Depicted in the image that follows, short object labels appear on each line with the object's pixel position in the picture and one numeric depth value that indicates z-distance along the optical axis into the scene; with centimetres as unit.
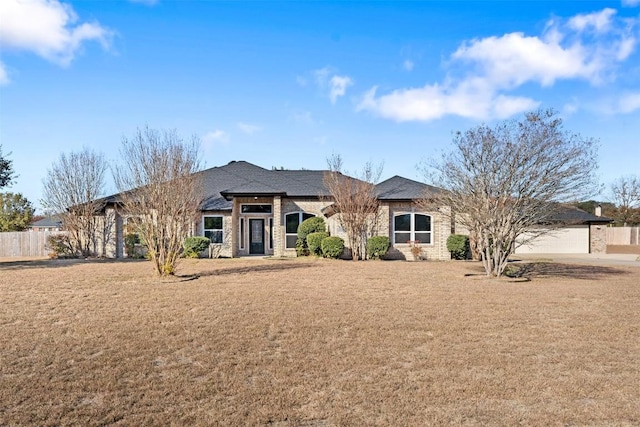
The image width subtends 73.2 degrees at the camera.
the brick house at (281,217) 2225
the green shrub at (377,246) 2111
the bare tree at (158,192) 1332
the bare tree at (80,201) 2436
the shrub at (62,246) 2466
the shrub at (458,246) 2153
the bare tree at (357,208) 2122
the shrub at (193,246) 2177
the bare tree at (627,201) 4450
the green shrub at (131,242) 2323
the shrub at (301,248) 2262
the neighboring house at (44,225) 5537
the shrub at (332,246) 2098
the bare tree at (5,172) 1836
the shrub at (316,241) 2158
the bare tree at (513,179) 1348
